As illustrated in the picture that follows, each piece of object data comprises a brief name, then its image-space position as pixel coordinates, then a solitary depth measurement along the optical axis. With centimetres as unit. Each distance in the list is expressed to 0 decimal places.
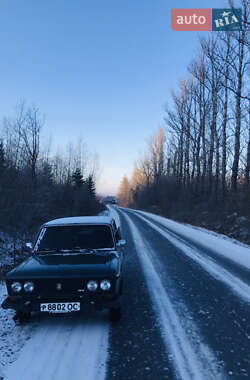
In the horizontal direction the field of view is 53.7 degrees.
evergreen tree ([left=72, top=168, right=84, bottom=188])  3572
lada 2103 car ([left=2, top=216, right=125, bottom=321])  369
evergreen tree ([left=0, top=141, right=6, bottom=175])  1472
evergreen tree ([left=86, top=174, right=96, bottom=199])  3994
